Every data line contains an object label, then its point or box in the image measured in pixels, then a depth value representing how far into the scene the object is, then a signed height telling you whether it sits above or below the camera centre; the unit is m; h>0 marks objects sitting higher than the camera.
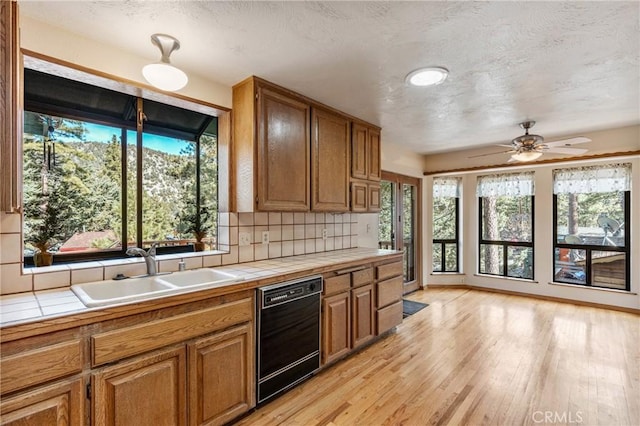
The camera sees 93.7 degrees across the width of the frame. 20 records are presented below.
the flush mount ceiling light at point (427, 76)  2.12 +0.99
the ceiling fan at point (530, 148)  3.18 +0.68
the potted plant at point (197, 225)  2.54 -0.10
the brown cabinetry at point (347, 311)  2.44 -0.87
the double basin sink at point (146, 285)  1.49 -0.43
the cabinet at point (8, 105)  1.21 +0.45
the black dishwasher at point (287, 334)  1.96 -0.86
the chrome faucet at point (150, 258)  1.90 -0.29
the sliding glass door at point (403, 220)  4.47 -0.13
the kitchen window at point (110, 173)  1.88 +0.30
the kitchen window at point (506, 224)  4.57 -0.20
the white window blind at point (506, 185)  4.52 +0.42
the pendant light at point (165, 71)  1.70 +0.81
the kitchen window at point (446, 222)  5.13 -0.17
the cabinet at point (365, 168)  3.18 +0.49
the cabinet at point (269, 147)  2.29 +0.53
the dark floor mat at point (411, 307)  3.88 -1.29
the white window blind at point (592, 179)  3.81 +0.44
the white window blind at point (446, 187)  5.12 +0.43
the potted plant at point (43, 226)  1.81 -0.08
